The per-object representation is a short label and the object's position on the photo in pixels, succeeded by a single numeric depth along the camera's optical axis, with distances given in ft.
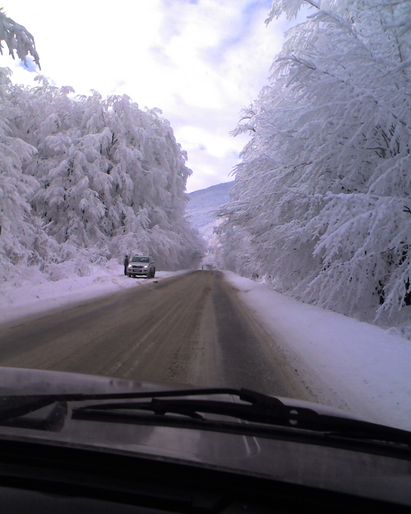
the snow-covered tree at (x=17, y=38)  26.35
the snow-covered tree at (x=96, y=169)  89.86
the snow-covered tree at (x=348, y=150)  26.48
